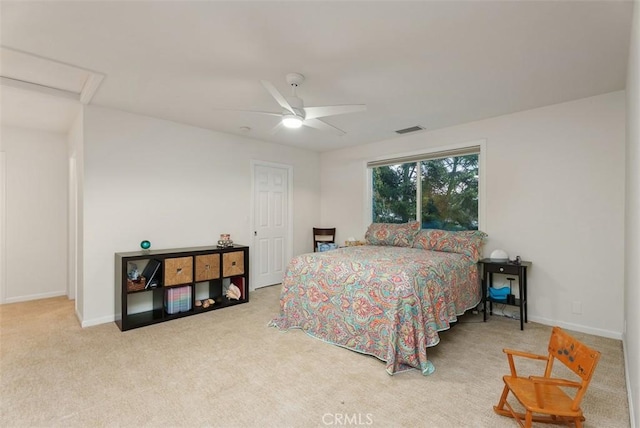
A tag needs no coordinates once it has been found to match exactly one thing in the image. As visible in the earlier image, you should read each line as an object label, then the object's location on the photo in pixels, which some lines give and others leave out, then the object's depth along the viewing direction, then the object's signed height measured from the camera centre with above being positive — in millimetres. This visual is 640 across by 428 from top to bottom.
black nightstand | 3326 -688
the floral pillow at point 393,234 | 4234 -303
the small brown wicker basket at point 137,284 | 3412 -825
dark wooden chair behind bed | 5754 -446
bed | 2439 -774
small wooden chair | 1603 -1034
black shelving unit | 3410 -866
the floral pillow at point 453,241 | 3613 -356
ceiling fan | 2580 +889
